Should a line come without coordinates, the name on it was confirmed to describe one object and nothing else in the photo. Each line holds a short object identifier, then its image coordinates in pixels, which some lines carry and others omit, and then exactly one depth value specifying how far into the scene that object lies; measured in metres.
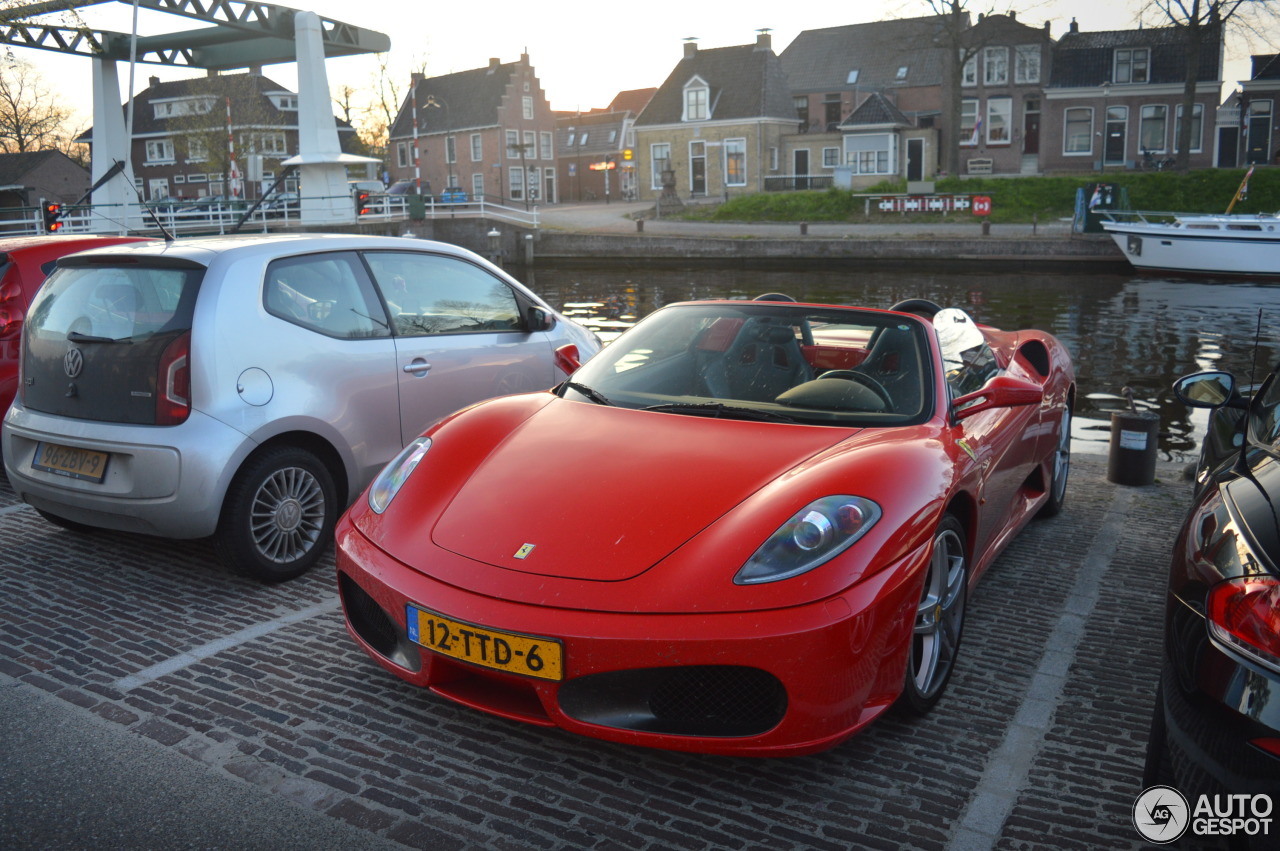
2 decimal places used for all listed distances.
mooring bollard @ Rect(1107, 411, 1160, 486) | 6.57
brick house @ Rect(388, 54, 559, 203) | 66.06
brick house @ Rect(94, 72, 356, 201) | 53.00
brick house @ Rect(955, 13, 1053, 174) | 51.06
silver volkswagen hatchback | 4.42
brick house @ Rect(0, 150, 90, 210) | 60.44
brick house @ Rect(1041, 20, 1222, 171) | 49.06
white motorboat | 24.95
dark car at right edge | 2.03
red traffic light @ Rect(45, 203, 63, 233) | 20.31
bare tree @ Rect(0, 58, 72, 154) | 58.41
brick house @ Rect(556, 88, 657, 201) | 72.88
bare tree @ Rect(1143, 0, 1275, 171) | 38.44
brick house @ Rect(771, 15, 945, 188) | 53.81
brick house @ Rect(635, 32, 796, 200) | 53.50
